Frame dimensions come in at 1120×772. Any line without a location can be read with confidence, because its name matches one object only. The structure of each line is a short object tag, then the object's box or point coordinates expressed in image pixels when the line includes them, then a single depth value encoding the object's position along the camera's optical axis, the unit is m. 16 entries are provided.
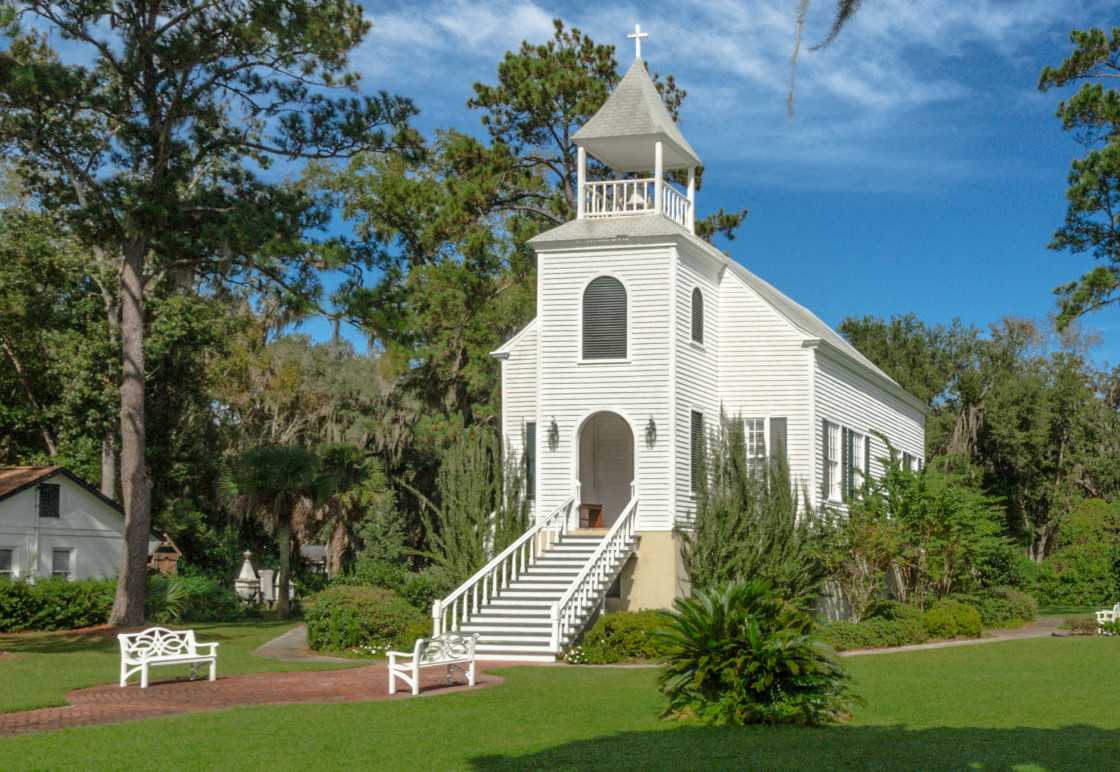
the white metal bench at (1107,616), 24.27
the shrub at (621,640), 19.95
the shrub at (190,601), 30.16
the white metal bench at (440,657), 15.40
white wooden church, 23.22
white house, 32.88
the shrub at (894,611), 24.42
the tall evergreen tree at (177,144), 25.84
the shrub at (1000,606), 27.77
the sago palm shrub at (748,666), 12.04
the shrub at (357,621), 21.23
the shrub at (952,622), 24.34
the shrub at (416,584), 24.83
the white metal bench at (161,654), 16.08
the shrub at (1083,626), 24.44
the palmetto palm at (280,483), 33.81
